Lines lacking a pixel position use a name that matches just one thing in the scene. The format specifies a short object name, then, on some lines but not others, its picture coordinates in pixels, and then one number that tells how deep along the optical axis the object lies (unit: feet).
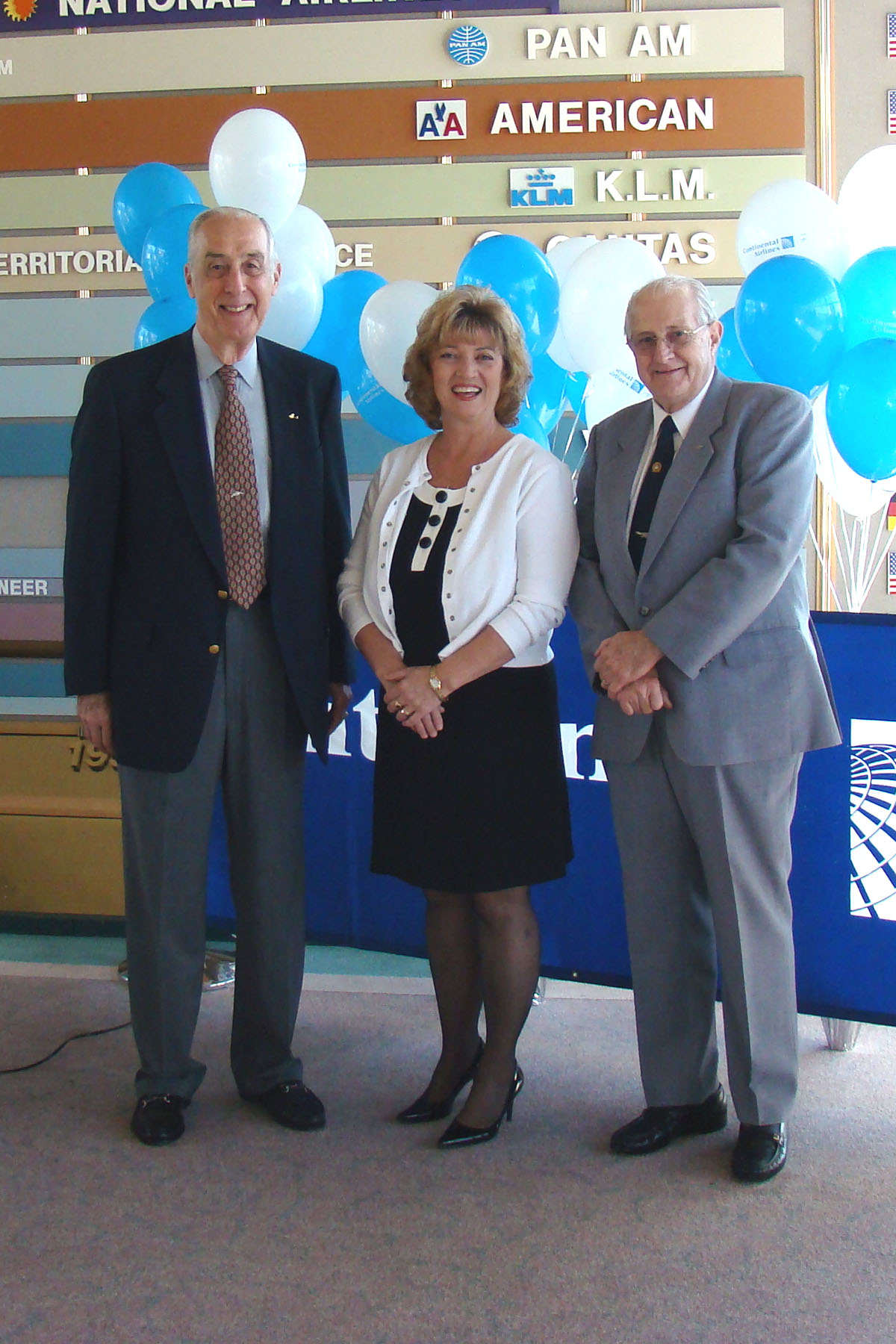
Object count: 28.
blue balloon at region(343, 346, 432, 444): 10.03
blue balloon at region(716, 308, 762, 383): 10.26
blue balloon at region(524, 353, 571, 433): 10.25
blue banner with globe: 7.78
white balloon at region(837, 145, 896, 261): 9.78
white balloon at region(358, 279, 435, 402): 9.48
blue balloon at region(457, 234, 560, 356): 9.46
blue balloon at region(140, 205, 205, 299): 10.09
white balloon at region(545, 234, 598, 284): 11.39
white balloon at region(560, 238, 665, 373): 9.57
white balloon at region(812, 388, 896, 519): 10.06
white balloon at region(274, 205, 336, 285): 10.09
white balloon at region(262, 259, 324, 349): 9.83
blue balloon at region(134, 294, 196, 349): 10.39
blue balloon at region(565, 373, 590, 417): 11.20
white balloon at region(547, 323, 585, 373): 10.14
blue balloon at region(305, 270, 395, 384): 10.55
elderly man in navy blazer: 7.22
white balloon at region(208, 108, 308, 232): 10.09
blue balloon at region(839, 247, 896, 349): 8.84
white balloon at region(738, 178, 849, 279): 9.76
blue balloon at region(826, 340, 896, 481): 8.74
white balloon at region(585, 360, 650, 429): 10.01
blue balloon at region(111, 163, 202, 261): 10.91
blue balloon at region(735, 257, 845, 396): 8.82
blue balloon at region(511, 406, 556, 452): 9.61
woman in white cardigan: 6.88
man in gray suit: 6.48
